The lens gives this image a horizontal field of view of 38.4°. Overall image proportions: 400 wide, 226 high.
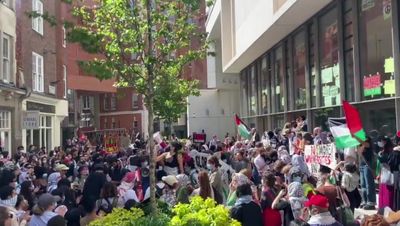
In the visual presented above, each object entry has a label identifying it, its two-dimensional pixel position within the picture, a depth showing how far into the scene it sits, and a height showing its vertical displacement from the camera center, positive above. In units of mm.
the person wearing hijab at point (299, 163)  11042 -748
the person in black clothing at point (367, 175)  12769 -1132
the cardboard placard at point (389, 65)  14078 +1484
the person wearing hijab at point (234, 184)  8984 -926
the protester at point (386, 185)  11656 -1236
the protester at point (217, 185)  10159 -1025
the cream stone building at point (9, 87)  24062 +1889
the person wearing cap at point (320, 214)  6484 -1000
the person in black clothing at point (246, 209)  7656 -1100
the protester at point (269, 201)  8242 -1102
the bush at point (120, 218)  6730 -1063
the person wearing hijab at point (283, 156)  12198 -656
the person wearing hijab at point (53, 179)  11602 -991
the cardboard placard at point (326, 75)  18734 +1686
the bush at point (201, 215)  6406 -996
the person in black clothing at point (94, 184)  10078 -976
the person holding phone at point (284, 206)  8328 -1149
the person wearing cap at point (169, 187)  9650 -991
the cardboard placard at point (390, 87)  13992 +932
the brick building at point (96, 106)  53906 +2826
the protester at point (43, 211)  7536 -1063
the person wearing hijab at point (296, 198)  8297 -1051
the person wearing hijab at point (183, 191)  9072 -1019
